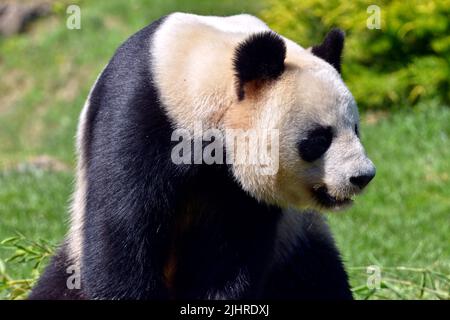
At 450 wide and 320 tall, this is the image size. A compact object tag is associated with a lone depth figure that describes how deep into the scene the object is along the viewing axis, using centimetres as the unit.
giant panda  727
